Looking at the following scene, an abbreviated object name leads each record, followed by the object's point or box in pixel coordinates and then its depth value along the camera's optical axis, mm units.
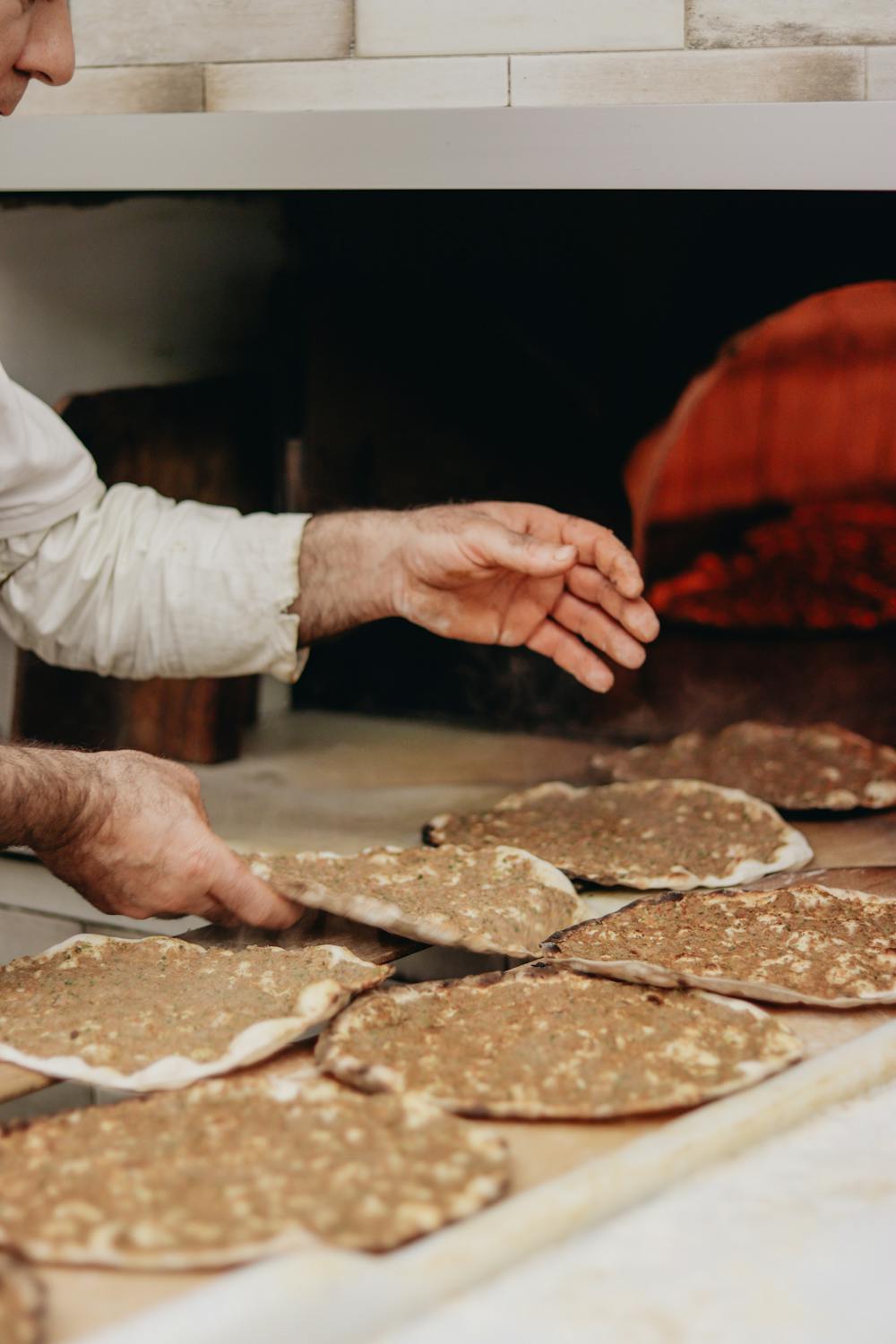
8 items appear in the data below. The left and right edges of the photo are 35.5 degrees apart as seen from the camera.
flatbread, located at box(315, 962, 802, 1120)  1021
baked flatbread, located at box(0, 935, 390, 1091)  1096
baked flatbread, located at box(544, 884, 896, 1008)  1230
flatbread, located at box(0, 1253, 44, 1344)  727
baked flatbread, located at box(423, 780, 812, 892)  1671
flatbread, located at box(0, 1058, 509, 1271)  794
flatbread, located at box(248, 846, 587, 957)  1338
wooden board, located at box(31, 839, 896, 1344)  773
